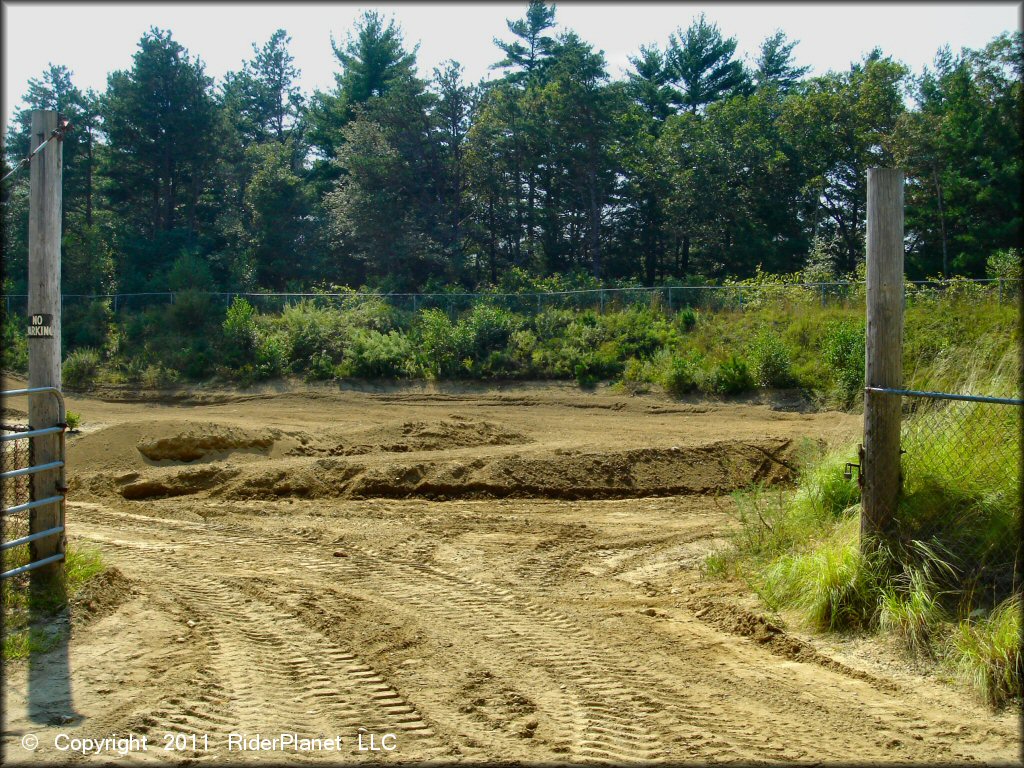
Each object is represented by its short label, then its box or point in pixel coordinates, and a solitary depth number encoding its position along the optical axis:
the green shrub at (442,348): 28.23
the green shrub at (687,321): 27.95
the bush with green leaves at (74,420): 20.00
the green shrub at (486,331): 28.53
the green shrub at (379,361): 28.48
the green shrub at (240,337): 30.31
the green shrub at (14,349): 30.53
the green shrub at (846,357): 22.52
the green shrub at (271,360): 29.14
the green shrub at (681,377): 24.95
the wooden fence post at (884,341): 7.47
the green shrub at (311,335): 29.69
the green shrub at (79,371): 30.25
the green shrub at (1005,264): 27.21
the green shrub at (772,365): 23.98
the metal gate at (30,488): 7.04
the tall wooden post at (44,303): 7.94
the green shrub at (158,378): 29.73
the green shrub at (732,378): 24.20
